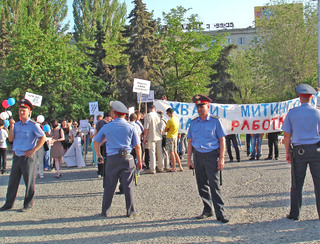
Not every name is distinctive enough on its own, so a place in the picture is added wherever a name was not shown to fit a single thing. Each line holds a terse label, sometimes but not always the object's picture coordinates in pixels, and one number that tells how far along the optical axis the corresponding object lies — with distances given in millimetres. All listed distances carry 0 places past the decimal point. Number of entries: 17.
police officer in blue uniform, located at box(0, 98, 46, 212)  7090
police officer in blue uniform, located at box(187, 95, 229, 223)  5957
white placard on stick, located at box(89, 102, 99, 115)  18812
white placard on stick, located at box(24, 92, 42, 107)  15114
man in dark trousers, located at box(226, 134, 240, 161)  13539
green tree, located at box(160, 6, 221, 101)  38969
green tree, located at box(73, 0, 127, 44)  47169
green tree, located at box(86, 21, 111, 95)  35156
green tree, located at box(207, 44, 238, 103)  42344
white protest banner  13711
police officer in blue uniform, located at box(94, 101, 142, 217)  6461
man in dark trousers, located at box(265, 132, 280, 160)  13562
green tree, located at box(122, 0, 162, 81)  33406
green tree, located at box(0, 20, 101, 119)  28375
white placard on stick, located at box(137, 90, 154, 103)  15970
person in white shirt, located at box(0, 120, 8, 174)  12984
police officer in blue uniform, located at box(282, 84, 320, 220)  5777
